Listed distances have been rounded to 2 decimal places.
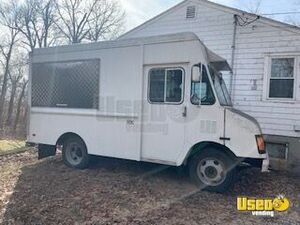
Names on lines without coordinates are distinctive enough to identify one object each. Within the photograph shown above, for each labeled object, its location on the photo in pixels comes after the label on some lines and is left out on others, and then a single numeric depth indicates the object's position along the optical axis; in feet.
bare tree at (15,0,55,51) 68.44
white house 20.78
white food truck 14.34
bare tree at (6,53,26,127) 68.89
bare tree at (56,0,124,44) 72.52
